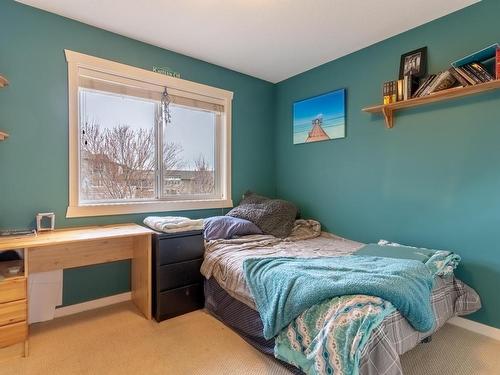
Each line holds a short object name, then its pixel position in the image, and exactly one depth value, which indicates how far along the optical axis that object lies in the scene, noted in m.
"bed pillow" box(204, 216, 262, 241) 2.57
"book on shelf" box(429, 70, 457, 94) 2.14
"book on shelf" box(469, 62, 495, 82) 1.93
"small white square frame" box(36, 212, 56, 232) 2.15
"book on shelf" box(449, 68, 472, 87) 2.02
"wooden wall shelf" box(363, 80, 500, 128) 1.99
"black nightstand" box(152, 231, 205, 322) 2.23
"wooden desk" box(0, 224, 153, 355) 2.00
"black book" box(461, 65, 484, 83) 1.97
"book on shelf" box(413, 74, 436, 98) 2.25
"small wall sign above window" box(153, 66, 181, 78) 2.75
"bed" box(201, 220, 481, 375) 1.25
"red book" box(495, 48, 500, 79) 1.87
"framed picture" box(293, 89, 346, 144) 3.01
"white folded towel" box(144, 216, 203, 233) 2.30
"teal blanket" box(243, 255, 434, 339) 1.41
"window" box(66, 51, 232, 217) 2.43
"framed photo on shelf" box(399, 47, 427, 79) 2.38
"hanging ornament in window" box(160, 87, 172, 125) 2.85
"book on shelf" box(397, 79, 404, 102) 2.39
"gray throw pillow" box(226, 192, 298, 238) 2.82
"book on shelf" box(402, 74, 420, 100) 2.35
